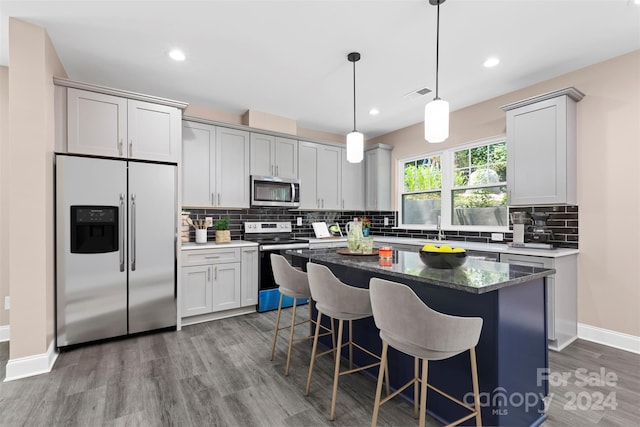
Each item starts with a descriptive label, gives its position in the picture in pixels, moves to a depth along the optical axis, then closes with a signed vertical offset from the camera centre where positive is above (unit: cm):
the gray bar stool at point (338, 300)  183 -53
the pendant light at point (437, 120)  192 +60
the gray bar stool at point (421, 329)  134 -53
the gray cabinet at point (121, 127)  277 +85
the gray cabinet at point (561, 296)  274 -78
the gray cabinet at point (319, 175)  468 +61
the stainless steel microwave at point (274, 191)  417 +31
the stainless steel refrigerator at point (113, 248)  268 -33
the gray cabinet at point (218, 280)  339 -79
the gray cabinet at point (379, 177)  509 +61
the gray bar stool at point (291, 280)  238 -54
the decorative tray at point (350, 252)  238 -32
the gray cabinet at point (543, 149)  291 +65
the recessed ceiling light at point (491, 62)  283 +145
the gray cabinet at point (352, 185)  514 +49
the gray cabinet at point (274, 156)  420 +83
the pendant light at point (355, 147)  253 +56
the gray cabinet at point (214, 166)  372 +61
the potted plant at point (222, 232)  388 -24
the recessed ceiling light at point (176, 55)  271 +145
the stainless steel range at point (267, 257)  388 -57
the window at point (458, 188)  384 +36
